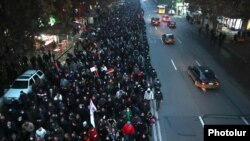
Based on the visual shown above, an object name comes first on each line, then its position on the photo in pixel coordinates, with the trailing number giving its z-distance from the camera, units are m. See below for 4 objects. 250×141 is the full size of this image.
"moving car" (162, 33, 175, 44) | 42.91
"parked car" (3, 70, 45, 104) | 21.84
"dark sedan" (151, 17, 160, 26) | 60.06
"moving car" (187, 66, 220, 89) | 25.23
